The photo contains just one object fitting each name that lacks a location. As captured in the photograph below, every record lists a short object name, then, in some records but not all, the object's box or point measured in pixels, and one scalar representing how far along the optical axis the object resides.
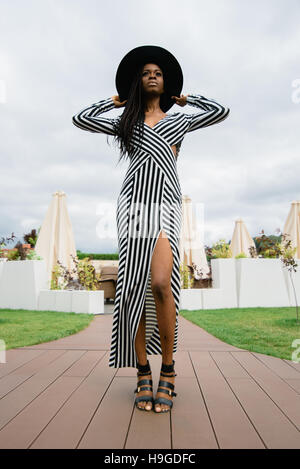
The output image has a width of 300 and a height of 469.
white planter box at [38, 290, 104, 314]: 7.13
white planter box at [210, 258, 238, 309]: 7.52
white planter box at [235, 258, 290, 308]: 7.57
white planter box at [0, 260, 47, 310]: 7.72
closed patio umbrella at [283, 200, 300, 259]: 9.69
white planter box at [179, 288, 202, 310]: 7.42
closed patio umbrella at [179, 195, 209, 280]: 9.62
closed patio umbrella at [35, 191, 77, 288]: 9.03
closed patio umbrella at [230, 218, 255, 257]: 10.43
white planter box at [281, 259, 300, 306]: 7.85
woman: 1.90
